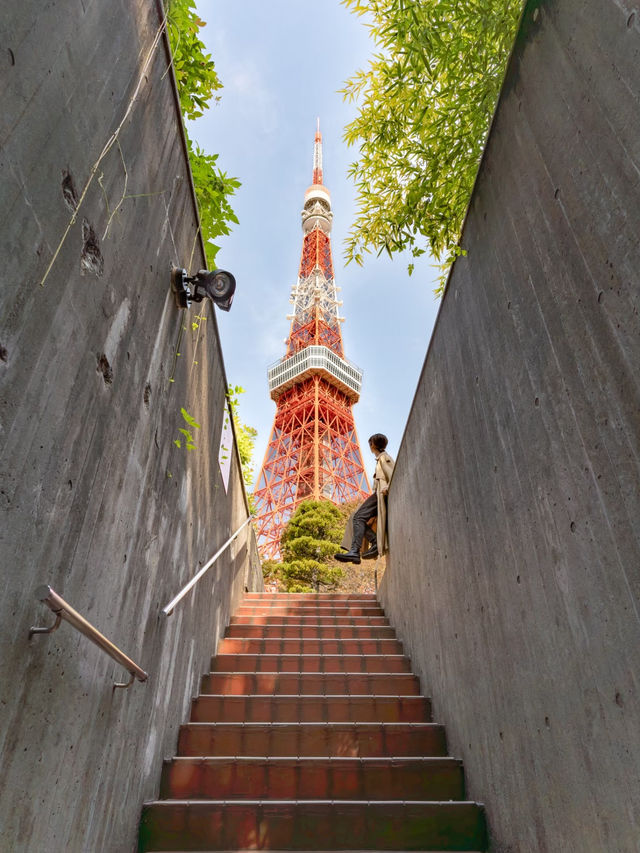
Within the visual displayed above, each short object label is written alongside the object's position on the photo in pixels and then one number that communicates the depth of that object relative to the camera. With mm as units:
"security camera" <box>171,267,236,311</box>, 2135
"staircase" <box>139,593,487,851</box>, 1735
